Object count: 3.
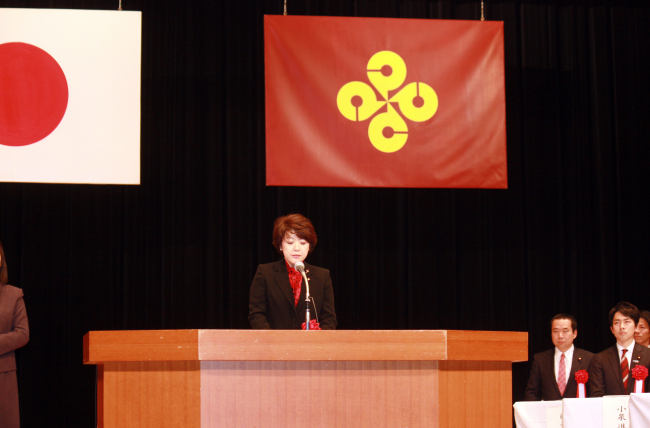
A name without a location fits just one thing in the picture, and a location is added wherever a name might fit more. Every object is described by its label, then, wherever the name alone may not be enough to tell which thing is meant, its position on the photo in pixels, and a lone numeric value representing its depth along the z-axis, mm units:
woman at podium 6047
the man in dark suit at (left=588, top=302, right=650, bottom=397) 8305
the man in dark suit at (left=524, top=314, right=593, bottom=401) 8844
